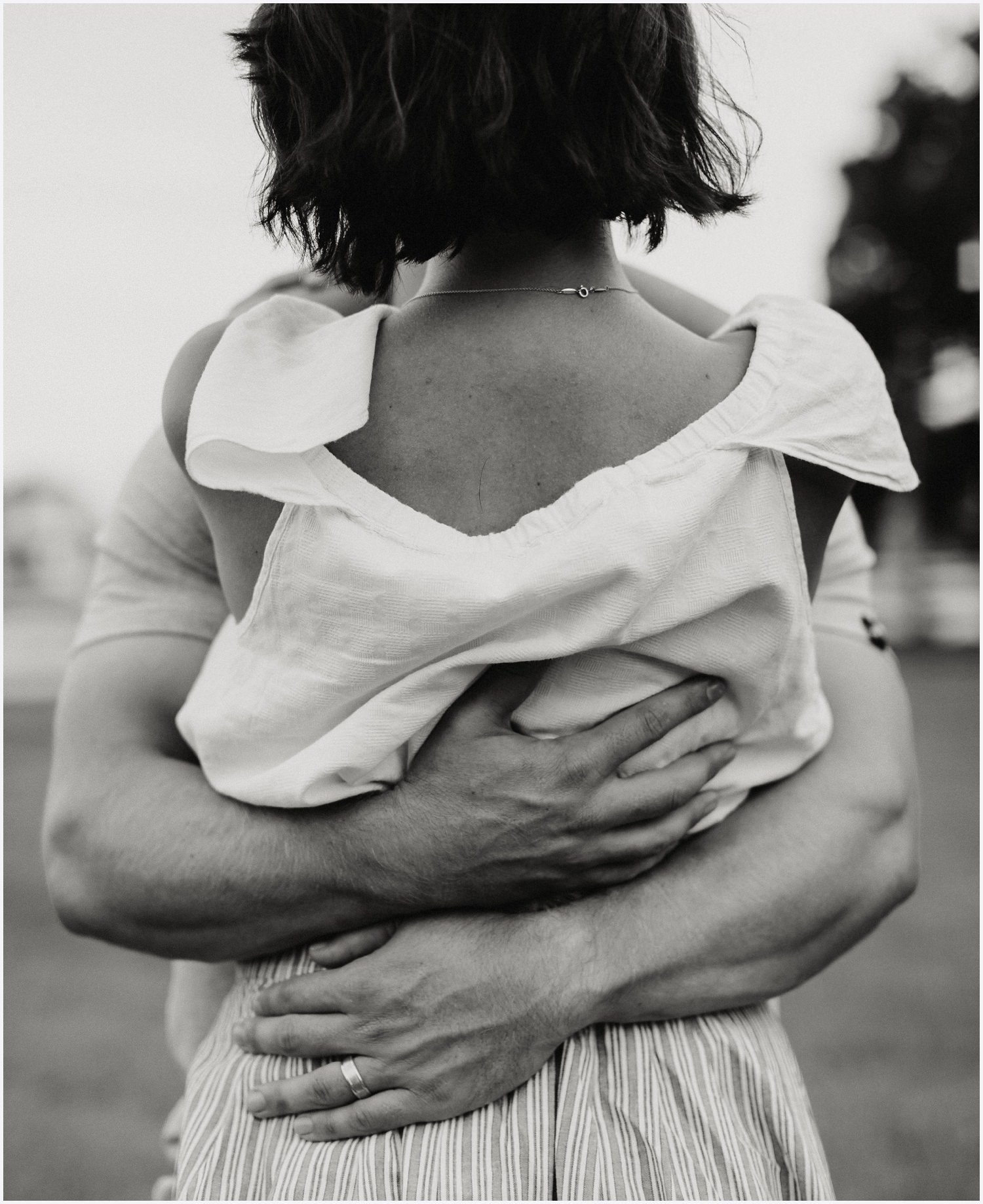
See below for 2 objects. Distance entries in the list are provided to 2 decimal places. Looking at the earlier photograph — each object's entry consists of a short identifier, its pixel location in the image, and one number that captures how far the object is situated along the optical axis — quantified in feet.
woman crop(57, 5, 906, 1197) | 4.28
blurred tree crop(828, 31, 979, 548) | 65.87
